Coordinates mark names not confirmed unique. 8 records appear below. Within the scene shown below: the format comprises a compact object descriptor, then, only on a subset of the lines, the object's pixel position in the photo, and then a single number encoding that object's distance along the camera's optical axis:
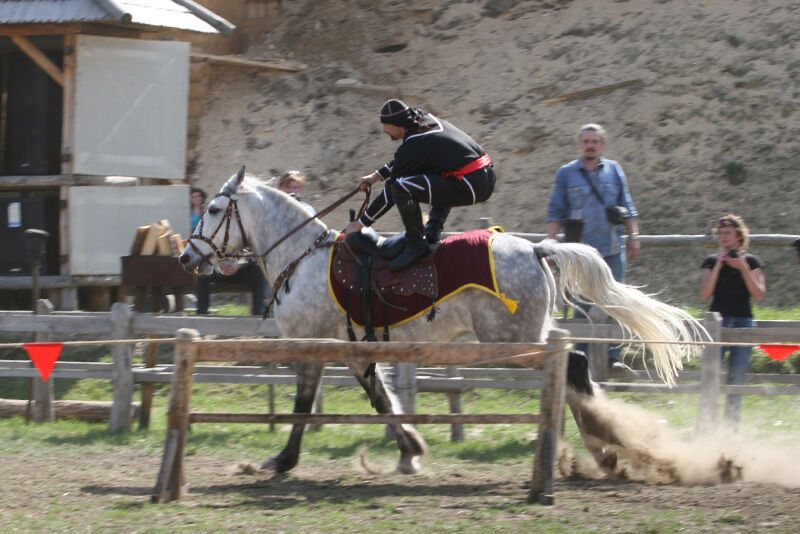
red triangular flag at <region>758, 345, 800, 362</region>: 16.58
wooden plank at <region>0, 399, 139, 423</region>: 22.48
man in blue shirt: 20.95
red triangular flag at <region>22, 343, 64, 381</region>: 17.08
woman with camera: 19.22
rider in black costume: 16.64
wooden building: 30.08
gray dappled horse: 16.59
